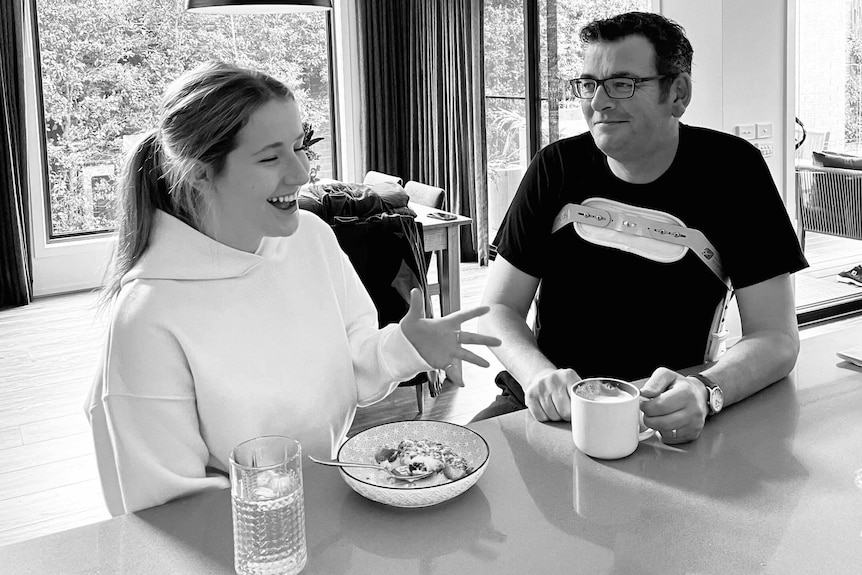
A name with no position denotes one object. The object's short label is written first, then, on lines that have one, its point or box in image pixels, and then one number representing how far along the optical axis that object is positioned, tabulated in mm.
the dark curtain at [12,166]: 5535
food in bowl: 1162
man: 1788
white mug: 1235
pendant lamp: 2878
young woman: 1291
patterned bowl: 1096
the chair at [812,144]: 4857
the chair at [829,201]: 5043
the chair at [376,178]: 4725
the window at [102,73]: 6008
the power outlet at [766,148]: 4004
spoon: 1147
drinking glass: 951
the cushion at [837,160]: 4960
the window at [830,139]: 4523
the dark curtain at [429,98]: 6176
